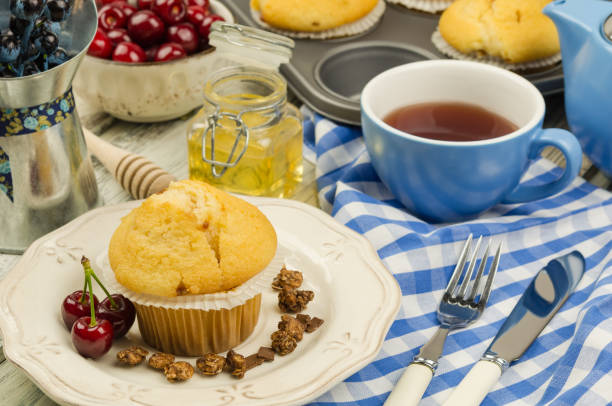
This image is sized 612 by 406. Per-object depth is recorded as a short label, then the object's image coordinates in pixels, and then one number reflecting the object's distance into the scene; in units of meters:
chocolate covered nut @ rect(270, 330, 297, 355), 0.73
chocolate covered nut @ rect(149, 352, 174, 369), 0.72
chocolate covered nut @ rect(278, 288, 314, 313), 0.76
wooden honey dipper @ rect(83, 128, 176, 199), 0.82
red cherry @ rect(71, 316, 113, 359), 0.71
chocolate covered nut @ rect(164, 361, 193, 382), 0.71
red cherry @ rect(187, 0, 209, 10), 0.91
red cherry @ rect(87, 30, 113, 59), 0.87
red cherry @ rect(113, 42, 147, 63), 0.87
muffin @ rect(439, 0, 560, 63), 0.91
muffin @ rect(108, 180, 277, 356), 0.72
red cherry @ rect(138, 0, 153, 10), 0.90
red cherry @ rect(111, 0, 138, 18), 0.90
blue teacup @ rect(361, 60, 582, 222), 0.80
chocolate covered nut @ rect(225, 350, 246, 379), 0.72
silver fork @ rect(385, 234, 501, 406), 0.71
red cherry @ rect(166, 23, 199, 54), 0.88
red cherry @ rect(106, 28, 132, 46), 0.88
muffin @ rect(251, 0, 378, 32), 0.95
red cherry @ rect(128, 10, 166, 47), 0.88
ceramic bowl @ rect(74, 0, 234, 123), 0.86
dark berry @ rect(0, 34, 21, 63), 0.73
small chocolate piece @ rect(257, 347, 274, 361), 0.73
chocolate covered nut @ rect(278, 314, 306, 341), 0.74
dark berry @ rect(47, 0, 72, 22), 0.74
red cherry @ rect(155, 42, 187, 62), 0.87
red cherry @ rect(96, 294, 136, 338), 0.73
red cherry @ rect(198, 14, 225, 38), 0.89
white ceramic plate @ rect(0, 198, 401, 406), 0.69
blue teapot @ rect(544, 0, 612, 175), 0.82
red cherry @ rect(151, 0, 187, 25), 0.89
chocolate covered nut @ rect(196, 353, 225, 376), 0.72
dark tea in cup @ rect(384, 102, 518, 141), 0.84
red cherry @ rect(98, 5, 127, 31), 0.89
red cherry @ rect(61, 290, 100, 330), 0.73
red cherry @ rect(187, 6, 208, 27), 0.89
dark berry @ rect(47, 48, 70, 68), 0.75
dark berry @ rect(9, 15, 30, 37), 0.73
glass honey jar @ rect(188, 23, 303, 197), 0.83
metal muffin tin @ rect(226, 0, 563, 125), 0.91
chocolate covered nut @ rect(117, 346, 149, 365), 0.72
